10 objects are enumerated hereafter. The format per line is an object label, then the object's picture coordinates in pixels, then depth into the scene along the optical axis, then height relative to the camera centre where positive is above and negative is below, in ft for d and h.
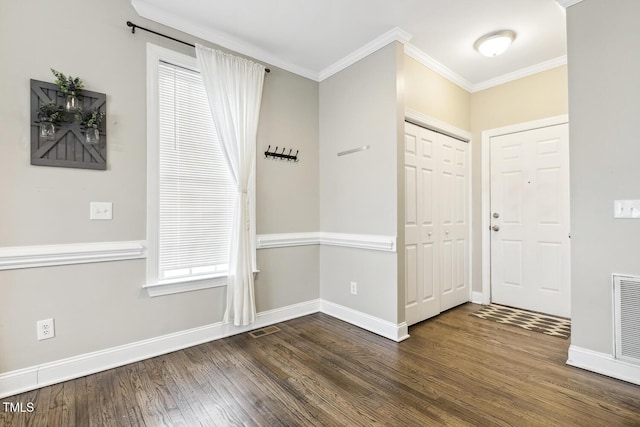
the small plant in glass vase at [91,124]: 6.69 +2.12
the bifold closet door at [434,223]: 9.71 -0.34
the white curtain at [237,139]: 8.70 +2.37
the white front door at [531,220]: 10.39 -0.27
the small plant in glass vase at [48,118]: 6.26 +2.13
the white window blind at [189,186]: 8.05 +0.88
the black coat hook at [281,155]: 10.05 +2.14
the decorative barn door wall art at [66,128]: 6.31 +2.00
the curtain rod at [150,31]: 7.35 +4.91
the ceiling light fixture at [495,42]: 8.69 +5.24
